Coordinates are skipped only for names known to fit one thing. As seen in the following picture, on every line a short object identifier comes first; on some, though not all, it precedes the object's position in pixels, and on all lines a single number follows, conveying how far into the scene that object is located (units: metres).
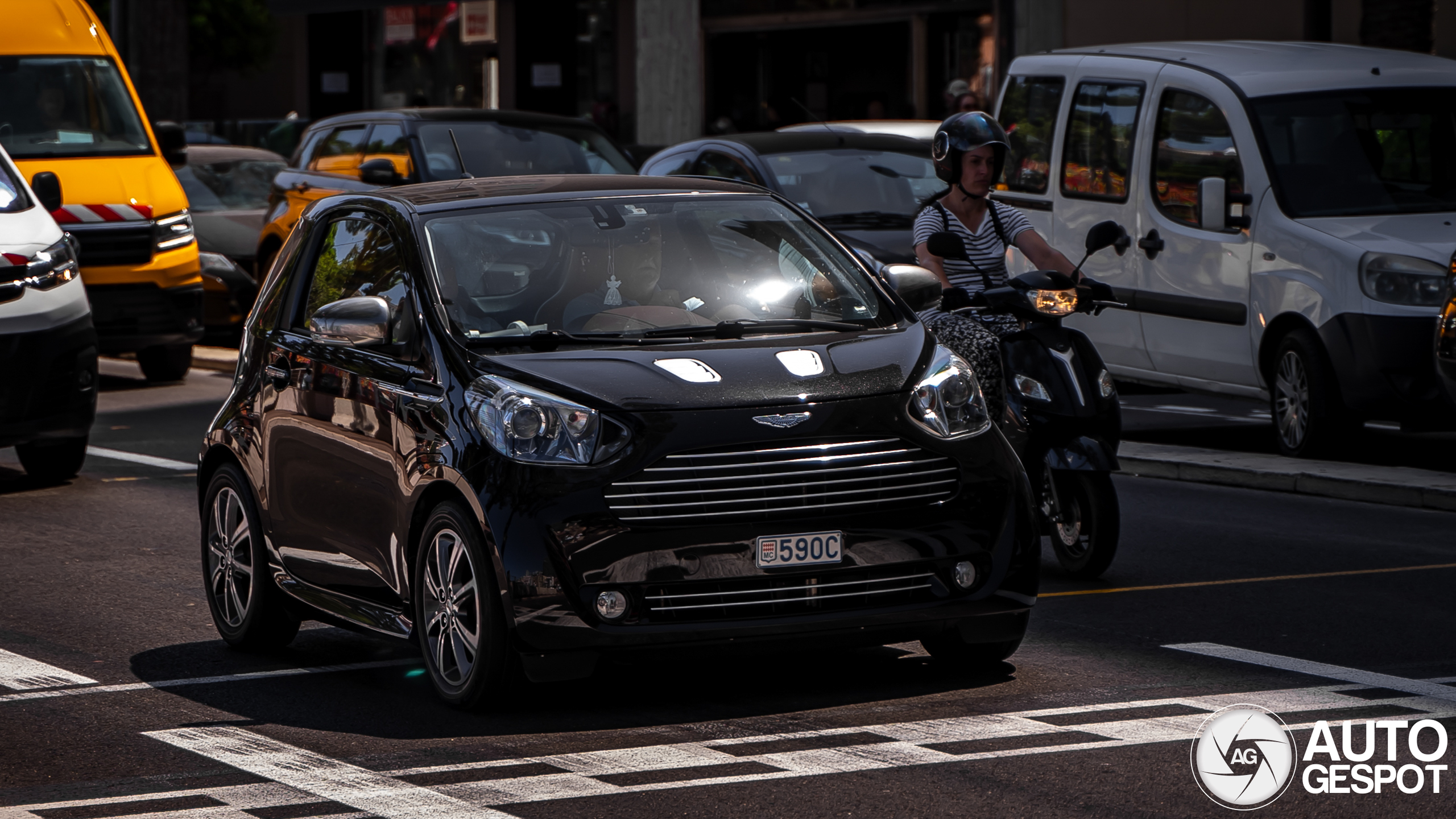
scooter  16.04
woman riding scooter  16.87
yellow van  30.66
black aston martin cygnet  11.55
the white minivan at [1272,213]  21.85
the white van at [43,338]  21.33
